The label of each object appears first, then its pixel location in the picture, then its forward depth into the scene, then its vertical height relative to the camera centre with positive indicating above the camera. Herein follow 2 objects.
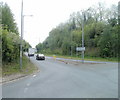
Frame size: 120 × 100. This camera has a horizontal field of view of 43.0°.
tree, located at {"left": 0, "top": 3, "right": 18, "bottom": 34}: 24.51 +5.34
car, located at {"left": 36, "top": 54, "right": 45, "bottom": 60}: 36.49 -1.64
